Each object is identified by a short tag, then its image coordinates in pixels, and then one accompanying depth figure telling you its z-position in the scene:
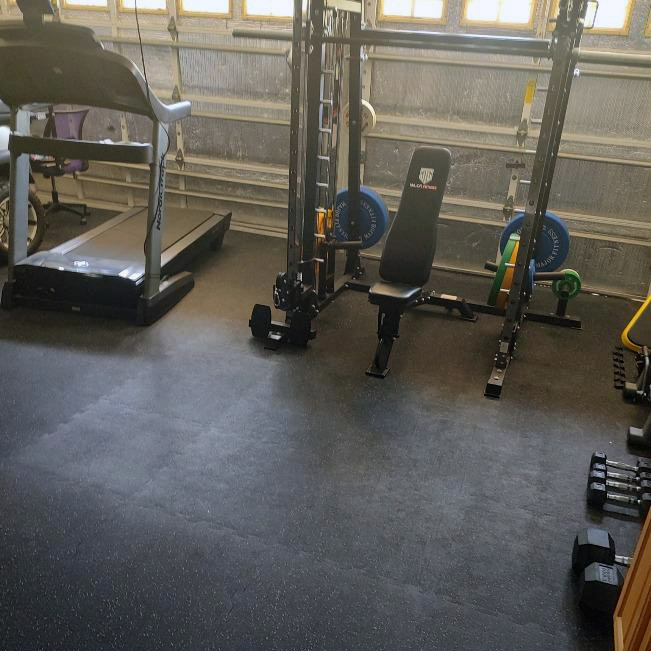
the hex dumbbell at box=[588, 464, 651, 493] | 2.67
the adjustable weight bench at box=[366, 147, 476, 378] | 3.62
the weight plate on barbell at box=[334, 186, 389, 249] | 4.52
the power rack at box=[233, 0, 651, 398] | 3.18
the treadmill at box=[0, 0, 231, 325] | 3.38
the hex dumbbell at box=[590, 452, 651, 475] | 2.75
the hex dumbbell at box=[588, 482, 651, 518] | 2.62
